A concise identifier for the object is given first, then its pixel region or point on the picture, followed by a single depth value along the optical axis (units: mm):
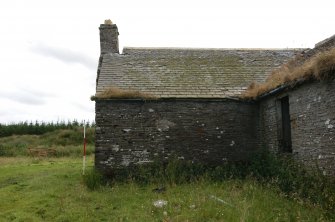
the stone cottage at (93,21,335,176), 14898
